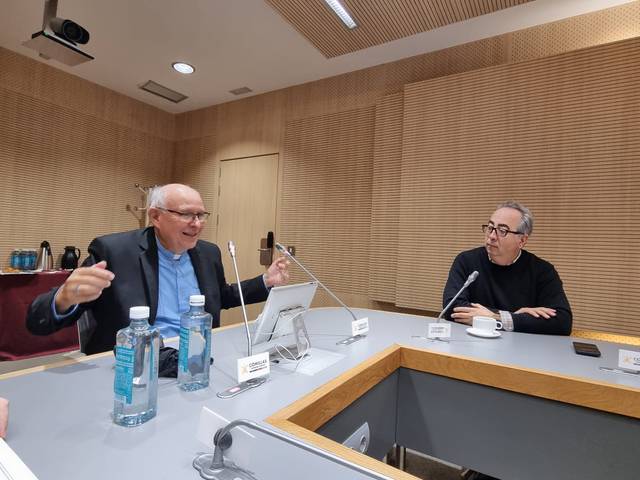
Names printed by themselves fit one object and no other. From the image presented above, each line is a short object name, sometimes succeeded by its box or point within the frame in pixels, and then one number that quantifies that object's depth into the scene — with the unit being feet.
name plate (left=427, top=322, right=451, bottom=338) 4.90
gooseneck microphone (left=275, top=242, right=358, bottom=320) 4.62
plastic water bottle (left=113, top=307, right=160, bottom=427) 2.39
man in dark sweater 6.30
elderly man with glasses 3.97
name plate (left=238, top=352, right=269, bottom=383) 3.01
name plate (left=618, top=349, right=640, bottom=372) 3.74
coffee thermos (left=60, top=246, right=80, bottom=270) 12.03
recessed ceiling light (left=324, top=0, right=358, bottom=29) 7.76
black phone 4.30
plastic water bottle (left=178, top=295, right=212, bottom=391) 3.04
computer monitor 3.64
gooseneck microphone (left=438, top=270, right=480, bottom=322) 4.87
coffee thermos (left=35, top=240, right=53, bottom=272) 11.49
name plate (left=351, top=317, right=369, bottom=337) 4.79
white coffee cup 5.08
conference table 2.03
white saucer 4.99
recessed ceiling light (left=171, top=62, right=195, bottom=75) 11.44
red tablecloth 9.95
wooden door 13.35
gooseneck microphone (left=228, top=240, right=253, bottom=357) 3.67
